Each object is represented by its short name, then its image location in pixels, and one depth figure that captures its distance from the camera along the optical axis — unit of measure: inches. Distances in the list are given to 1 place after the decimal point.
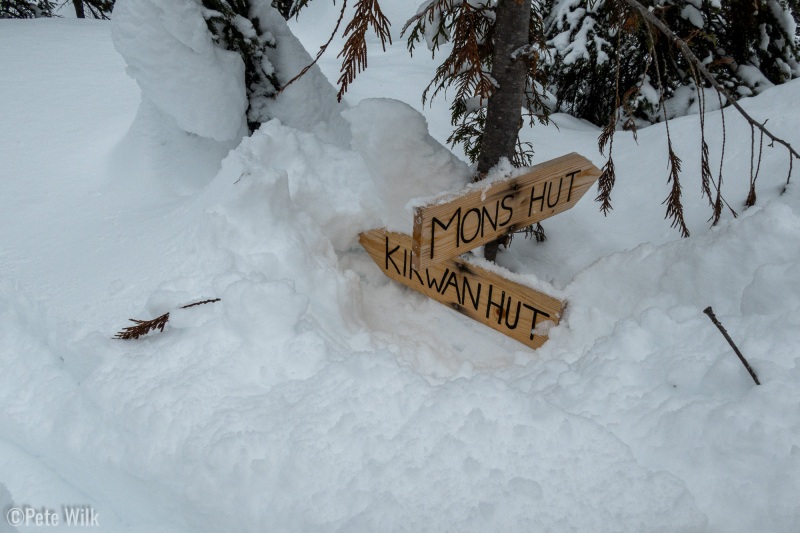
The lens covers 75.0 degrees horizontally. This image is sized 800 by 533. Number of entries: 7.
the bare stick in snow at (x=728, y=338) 61.6
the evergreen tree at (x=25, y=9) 399.9
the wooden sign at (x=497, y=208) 88.6
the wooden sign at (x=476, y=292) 100.4
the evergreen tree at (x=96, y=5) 419.5
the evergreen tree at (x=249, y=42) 141.7
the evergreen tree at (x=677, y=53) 217.0
